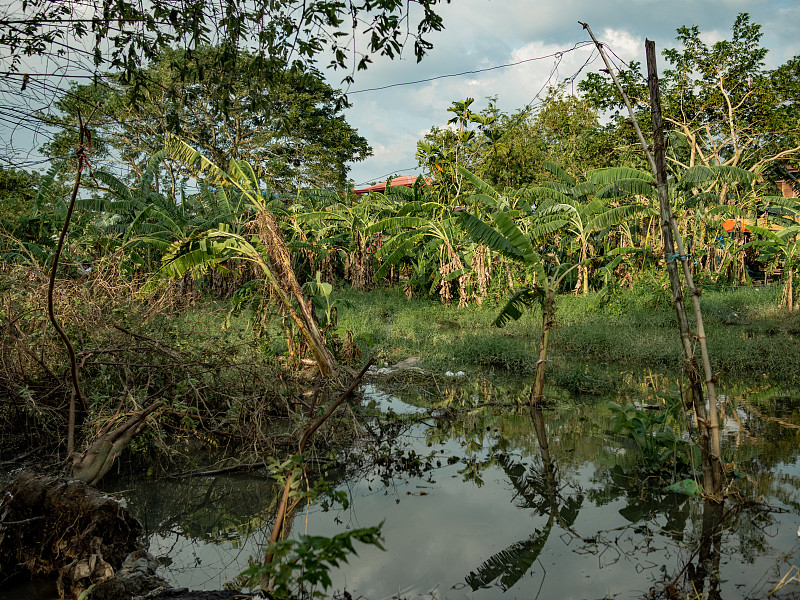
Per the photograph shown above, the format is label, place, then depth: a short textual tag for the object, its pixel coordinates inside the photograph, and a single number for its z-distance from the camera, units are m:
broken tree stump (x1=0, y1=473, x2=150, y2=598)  2.89
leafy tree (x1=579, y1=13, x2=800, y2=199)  16.92
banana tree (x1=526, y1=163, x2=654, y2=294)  10.21
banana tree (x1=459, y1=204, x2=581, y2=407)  5.54
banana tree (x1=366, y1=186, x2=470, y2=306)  11.15
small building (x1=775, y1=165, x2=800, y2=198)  26.93
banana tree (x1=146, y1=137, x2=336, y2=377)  5.85
